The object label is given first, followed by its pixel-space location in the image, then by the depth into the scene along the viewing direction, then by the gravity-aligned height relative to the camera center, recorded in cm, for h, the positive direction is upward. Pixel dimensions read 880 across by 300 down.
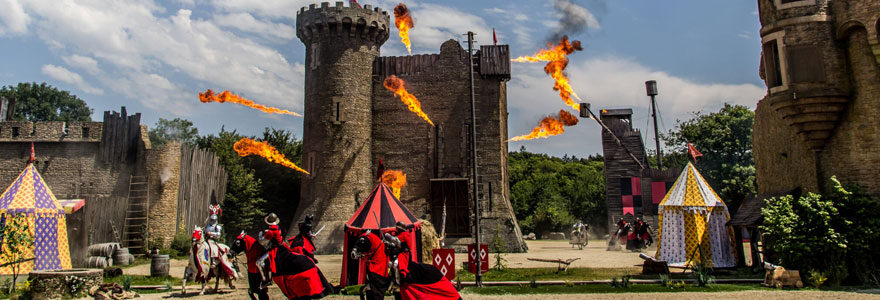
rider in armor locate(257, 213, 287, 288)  997 -37
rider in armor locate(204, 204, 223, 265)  1352 -31
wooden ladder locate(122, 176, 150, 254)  2488 +16
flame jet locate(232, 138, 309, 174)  3030 +391
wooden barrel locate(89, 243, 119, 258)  2231 -105
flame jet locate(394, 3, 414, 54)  2688 +949
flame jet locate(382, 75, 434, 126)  2878 +650
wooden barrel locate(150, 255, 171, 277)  1700 -130
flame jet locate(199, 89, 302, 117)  2664 +585
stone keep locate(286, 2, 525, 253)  2838 +476
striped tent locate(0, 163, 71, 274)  1530 +21
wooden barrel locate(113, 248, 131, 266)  2205 -133
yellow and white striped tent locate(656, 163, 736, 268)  1705 -30
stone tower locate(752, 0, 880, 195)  1341 +327
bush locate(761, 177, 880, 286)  1300 -42
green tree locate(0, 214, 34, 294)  1288 -37
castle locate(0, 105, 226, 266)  2567 +254
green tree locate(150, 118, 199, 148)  5209 +835
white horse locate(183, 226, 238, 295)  1333 -95
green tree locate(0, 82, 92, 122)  5075 +1106
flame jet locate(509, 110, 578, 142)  2717 +451
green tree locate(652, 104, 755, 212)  3966 +504
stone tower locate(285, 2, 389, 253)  2861 +544
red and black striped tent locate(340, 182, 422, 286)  1494 -1
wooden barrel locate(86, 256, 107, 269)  2084 -143
